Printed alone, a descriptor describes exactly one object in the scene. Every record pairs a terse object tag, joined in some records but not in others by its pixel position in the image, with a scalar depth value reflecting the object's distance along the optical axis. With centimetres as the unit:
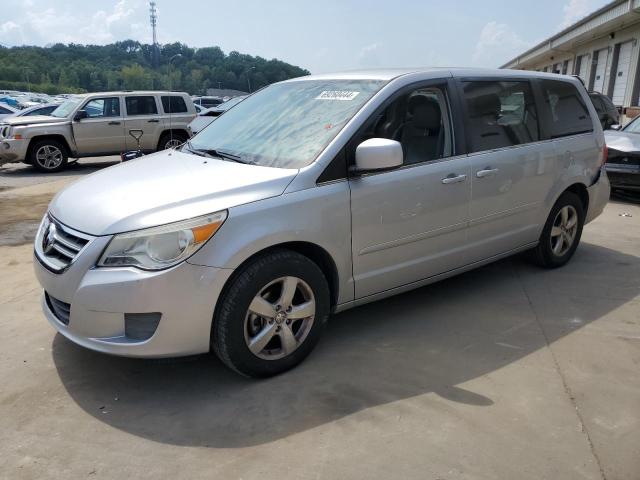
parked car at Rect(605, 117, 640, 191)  830
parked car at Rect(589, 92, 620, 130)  1592
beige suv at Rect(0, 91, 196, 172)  1248
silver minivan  288
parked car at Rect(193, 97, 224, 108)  2754
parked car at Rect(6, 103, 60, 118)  1442
